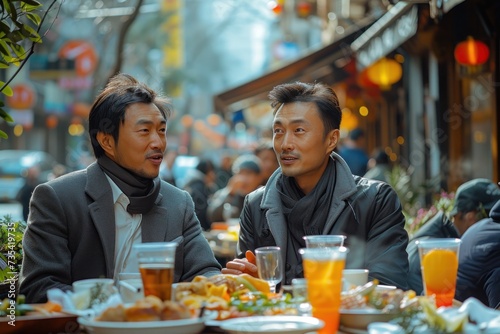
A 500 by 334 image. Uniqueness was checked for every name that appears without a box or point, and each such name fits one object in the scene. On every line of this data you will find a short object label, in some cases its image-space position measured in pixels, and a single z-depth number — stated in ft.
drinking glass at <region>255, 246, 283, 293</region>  11.97
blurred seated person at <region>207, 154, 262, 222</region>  33.83
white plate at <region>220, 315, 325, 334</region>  8.98
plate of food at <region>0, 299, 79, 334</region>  10.18
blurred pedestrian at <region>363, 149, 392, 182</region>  42.64
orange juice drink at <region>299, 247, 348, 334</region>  9.59
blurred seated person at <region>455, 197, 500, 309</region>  18.03
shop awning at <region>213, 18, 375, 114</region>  56.03
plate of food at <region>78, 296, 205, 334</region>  9.13
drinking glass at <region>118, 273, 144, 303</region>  10.68
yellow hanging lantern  50.08
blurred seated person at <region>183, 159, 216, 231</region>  40.83
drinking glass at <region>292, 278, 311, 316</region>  10.30
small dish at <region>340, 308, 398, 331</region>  9.77
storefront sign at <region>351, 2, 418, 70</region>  37.49
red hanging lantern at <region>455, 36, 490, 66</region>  35.99
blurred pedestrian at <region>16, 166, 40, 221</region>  50.57
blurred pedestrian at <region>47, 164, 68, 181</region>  51.17
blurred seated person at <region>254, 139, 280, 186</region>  34.27
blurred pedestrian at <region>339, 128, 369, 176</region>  48.34
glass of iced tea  9.96
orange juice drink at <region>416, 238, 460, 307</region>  10.68
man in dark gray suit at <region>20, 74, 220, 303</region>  14.46
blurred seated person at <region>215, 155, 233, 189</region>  66.17
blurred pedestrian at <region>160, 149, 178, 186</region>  51.77
